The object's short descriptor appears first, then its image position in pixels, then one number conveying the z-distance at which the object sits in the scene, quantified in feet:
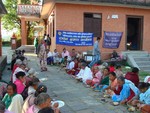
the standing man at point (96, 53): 28.96
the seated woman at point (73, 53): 32.06
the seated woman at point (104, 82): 18.51
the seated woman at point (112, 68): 20.05
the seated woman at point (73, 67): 25.77
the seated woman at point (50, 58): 32.08
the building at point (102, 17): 32.75
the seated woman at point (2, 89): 12.33
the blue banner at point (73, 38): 32.70
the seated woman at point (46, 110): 6.70
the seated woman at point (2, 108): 7.81
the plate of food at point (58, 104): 10.83
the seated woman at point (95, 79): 19.76
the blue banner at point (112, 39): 34.88
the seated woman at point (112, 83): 16.55
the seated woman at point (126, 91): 14.74
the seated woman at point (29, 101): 9.76
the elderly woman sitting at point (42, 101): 8.76
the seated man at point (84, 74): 21.11
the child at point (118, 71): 18.12
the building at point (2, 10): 23.70
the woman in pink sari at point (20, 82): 12.95
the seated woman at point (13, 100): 10.01
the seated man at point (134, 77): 16.78
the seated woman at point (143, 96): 13.28
